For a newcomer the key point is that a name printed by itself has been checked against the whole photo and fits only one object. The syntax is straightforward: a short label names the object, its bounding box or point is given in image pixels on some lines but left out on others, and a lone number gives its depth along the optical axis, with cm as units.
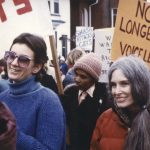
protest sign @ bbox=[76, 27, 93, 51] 831
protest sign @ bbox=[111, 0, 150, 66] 405
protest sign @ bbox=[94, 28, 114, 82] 527
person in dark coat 364
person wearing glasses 252
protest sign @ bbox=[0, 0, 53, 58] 396
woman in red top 270
